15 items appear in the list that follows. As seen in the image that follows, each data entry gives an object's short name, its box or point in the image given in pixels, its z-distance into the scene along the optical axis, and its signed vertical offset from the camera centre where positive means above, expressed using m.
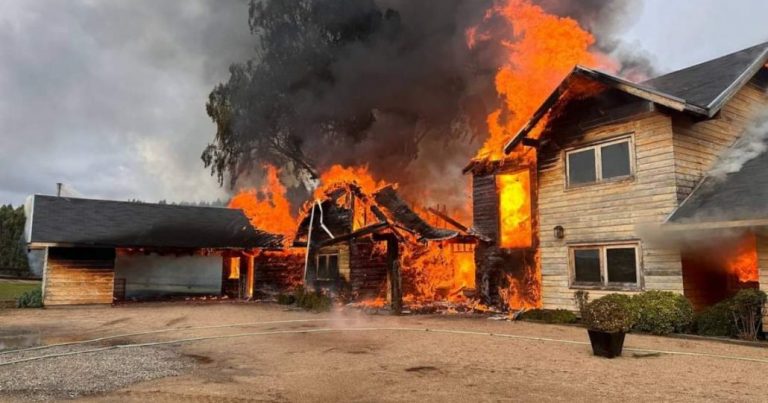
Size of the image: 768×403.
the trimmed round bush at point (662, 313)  11.54 -1.13
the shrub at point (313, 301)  18.98 -1.54
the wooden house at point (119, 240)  21.73 +0.91
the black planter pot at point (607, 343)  8.69 -1.38
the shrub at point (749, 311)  10.48 -0.99
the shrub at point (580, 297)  13.45 -0.94
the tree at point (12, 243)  45.03 +1.43
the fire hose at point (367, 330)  8.85 -1.71
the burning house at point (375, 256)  20.22 +0.22
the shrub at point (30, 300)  20.98 -1.68
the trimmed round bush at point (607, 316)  8.68 -0.92
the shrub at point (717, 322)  10.90 -1.27
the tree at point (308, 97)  24.59 +9.11
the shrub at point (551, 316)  13.82 -1.48
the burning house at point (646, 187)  11.80 +1.97
